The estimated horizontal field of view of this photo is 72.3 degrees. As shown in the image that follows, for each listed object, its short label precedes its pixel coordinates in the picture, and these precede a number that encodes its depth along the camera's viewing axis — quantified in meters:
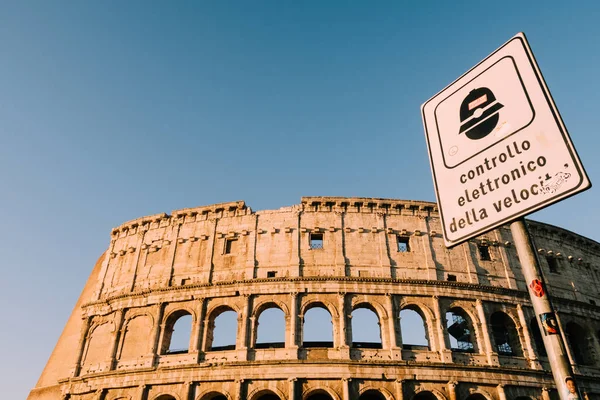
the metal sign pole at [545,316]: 2.58
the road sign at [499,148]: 2.87
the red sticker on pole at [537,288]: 2.86
